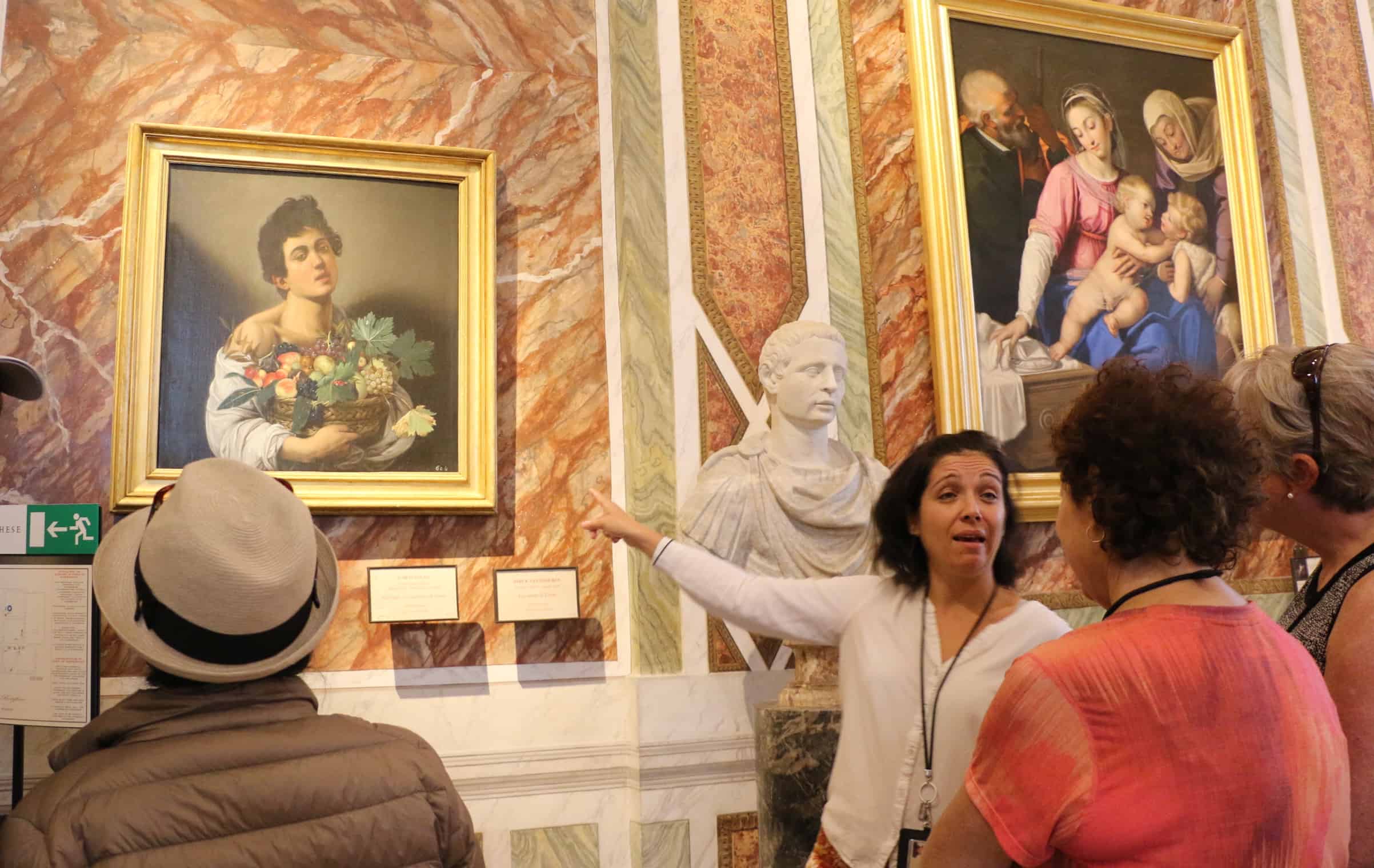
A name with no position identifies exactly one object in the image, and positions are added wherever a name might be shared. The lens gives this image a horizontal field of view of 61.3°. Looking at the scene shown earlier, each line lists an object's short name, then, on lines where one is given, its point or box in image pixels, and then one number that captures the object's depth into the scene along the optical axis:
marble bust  4.55
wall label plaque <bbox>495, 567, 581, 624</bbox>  4.67
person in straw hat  1.60
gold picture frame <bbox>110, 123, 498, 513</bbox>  4.46
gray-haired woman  2.10
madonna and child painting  5.63
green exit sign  3.94
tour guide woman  2.71
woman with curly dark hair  1.52
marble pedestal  3.92
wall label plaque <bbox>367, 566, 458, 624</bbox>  4.52
